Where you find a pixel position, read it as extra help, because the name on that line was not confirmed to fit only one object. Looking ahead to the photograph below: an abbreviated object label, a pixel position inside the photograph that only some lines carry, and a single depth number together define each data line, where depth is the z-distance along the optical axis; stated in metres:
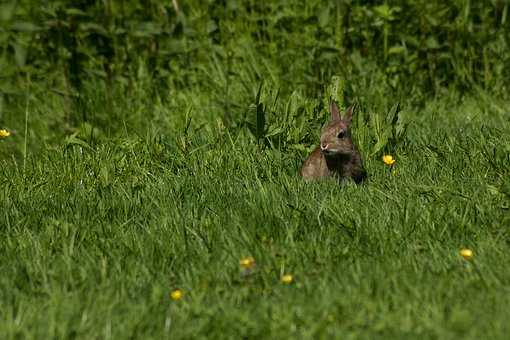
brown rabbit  11.10
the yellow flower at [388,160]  11.46
